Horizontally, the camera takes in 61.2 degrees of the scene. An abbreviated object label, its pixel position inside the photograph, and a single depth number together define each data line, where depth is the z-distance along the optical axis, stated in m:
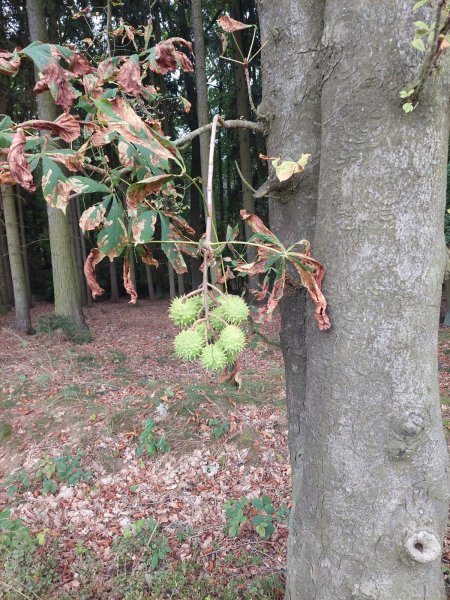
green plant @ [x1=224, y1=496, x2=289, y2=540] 2.85
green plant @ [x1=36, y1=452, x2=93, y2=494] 3.71
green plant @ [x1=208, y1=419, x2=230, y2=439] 4.15
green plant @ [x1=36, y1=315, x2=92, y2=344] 8.59
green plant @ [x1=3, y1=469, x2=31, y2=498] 3.66
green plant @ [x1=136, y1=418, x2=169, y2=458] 4.05
